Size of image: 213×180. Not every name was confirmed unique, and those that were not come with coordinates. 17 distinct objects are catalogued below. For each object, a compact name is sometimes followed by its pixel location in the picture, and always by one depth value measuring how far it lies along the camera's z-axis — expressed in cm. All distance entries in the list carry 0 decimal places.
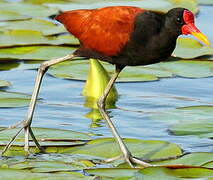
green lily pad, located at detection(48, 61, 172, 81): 1462
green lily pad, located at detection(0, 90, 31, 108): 1298
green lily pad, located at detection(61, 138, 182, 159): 1075
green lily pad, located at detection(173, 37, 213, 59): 1585
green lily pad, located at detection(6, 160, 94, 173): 991
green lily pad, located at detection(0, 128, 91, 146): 1112
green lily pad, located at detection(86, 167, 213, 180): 954
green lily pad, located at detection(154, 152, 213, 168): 1033
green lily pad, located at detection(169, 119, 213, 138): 1172
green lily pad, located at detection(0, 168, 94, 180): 938
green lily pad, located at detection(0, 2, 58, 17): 1859
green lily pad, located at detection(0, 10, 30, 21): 1784
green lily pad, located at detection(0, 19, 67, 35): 1720
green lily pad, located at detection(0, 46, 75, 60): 1559
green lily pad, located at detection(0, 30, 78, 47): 1622
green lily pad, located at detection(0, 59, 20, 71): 1545
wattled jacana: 1047
